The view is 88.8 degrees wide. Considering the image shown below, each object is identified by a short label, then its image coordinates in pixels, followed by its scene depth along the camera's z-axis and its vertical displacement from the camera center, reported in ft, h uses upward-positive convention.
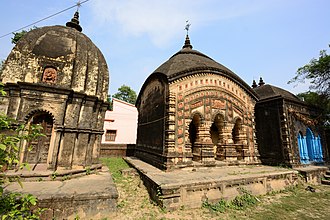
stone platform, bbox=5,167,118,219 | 14.53 -5.28
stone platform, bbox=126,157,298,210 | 17.80 -4.78
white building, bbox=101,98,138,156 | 69.97 +6.49
